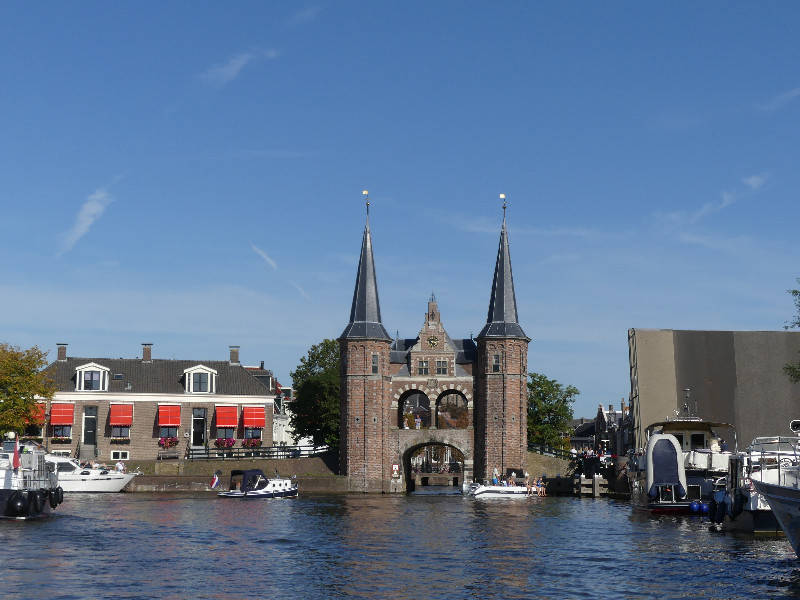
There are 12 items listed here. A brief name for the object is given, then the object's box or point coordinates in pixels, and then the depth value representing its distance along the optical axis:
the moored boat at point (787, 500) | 31.64
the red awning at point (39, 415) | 77.47
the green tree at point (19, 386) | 72.25
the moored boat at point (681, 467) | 55.00
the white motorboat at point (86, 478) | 73.21
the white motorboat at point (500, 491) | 73.38
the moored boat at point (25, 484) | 47.62
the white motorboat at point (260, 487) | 71.31
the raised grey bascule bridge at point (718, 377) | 78.06
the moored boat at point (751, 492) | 40.72
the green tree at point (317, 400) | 97.50
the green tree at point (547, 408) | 104.50
